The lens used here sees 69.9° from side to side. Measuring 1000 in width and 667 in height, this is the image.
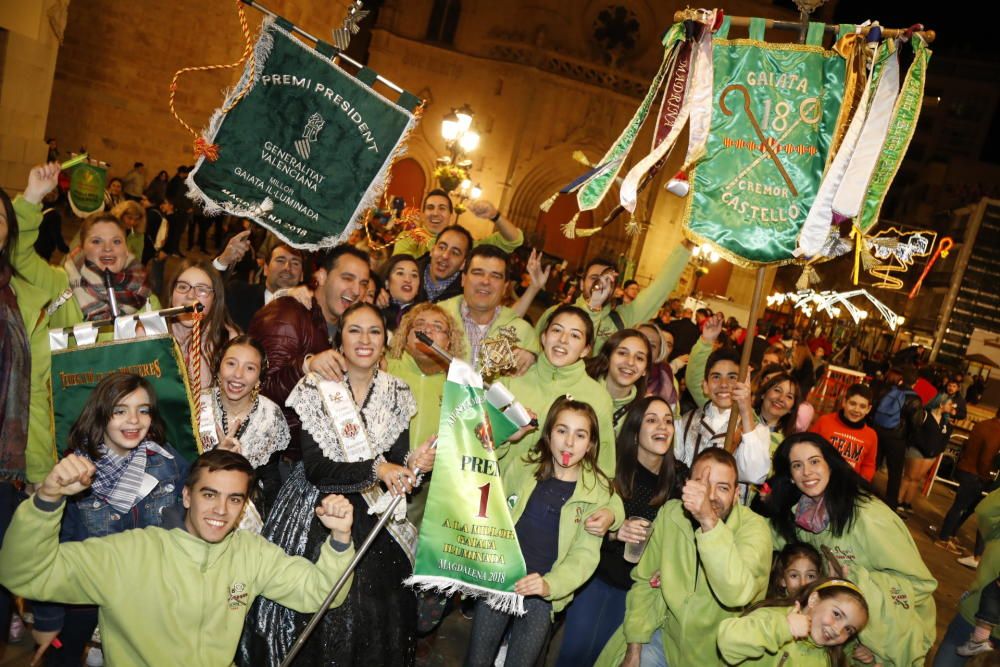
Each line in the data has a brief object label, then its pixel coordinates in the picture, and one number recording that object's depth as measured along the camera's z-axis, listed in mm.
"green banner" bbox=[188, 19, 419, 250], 4332
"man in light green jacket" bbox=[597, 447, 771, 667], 3178
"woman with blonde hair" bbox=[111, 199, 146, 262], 7074
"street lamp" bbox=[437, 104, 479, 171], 11086
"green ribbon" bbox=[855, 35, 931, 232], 3900
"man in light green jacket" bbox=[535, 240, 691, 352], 4918
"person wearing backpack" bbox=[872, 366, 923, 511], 9391
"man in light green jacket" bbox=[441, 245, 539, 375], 4699
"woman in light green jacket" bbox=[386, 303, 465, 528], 4133
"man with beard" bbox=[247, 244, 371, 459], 3801
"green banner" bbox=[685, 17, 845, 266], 4066
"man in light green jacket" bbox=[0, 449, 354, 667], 2322
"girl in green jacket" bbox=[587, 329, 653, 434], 4422
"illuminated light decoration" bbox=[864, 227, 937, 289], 4059
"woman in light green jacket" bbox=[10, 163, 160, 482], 3438
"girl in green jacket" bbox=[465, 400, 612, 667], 3529
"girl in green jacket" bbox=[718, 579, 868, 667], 3125
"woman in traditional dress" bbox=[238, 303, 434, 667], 3305
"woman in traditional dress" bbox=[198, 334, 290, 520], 3521
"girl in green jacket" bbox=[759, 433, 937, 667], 3641
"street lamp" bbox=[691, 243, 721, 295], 19181
